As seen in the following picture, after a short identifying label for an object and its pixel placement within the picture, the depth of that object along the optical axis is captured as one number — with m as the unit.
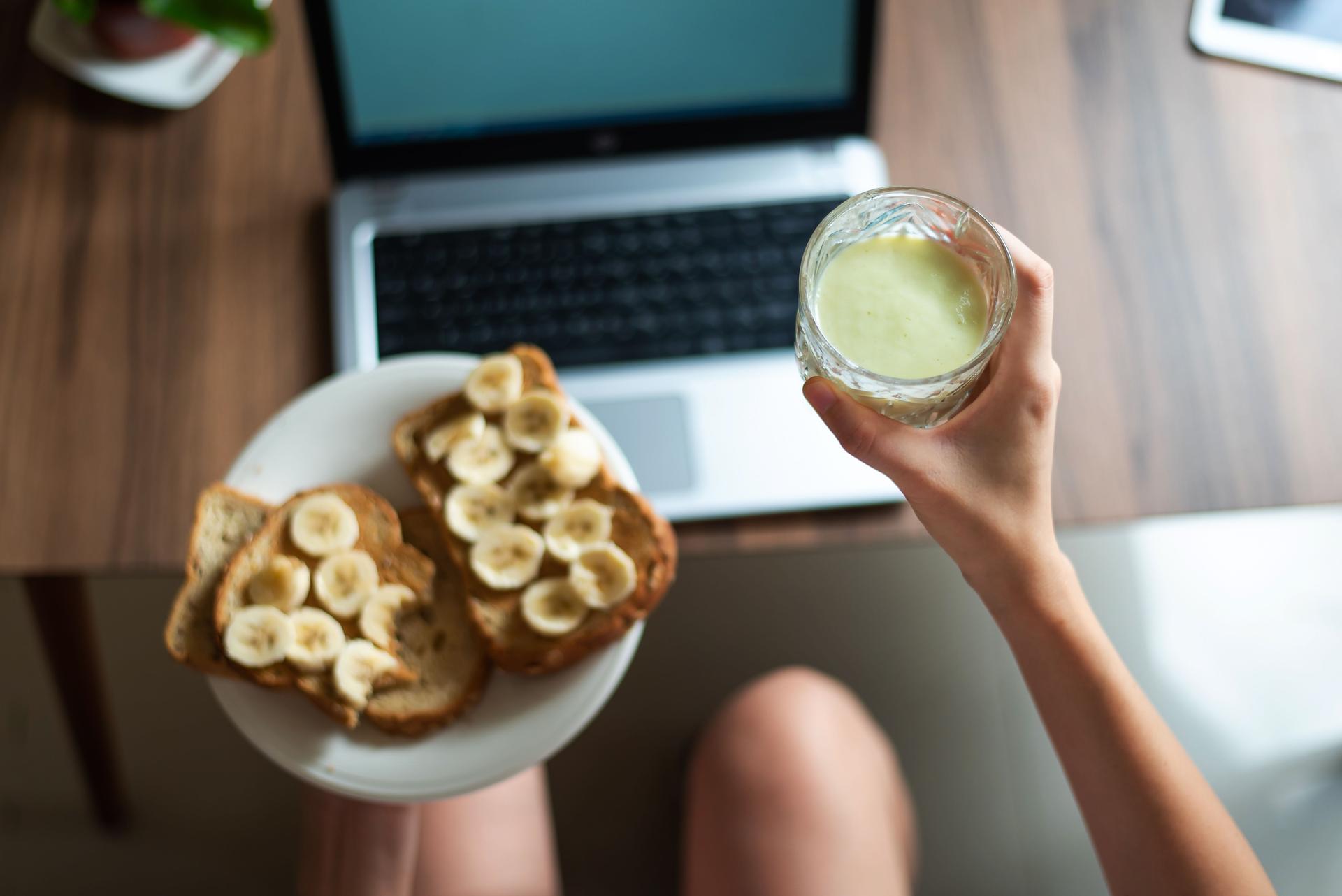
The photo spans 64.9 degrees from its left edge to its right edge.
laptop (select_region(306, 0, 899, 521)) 0.90
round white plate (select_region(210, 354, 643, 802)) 0.79
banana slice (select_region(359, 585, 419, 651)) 0.83
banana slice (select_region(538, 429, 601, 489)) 0.84
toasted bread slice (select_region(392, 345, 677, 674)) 0.81
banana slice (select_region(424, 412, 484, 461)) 0.84
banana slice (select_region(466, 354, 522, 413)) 0.85
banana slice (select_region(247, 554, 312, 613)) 0.82
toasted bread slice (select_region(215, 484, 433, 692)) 0.83
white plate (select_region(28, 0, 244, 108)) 0.98
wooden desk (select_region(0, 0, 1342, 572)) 0.91
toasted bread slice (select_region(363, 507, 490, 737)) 0.80
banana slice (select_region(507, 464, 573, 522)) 0.85
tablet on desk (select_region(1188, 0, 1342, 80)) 1.01
